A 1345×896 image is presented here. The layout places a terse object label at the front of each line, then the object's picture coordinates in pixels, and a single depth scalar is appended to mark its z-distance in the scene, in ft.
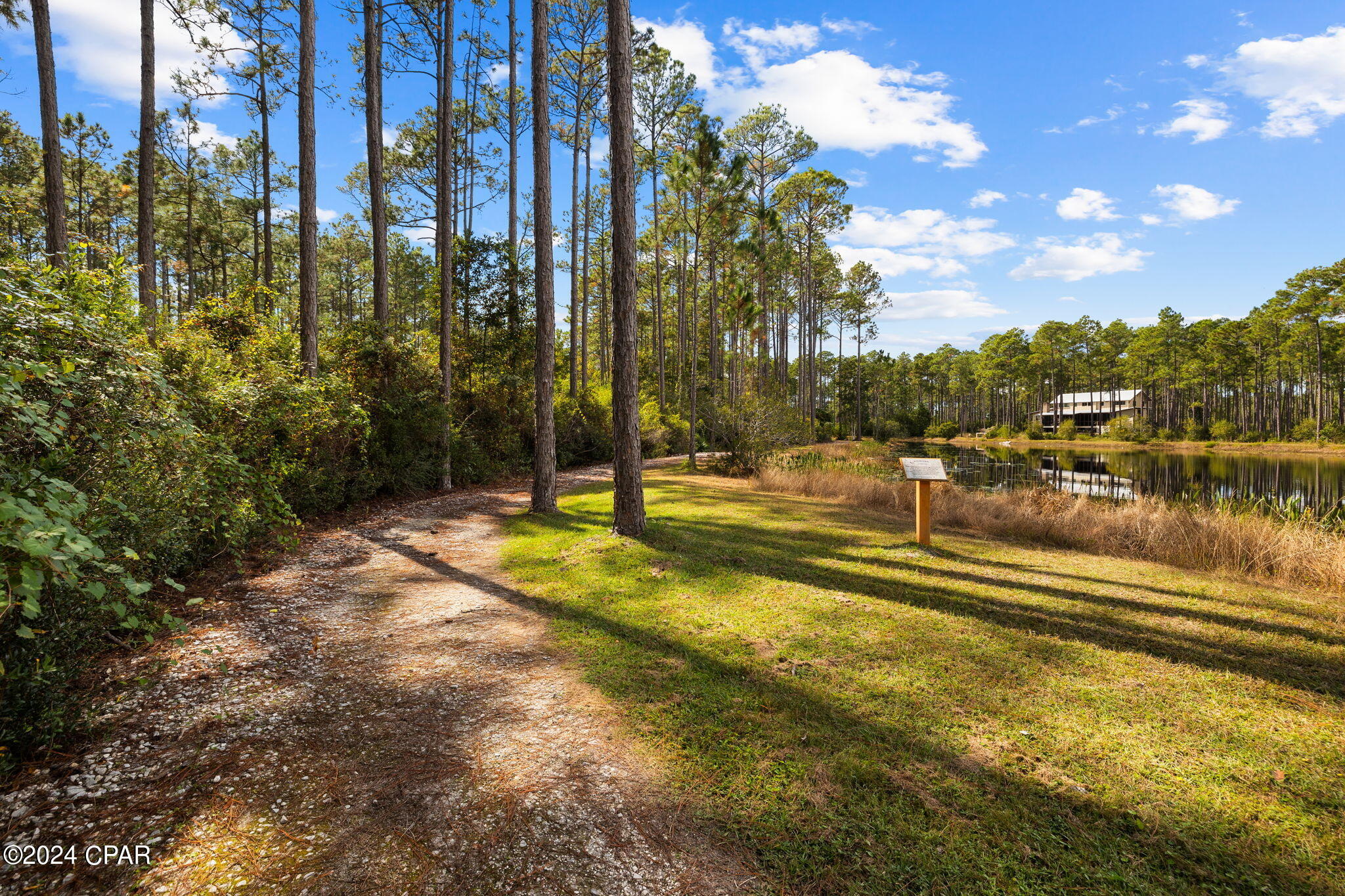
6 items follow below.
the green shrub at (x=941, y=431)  188.75
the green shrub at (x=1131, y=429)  137.28
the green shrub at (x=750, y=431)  54.80
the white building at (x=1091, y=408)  178.40
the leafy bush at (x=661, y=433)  77.10
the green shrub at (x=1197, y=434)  132.05
